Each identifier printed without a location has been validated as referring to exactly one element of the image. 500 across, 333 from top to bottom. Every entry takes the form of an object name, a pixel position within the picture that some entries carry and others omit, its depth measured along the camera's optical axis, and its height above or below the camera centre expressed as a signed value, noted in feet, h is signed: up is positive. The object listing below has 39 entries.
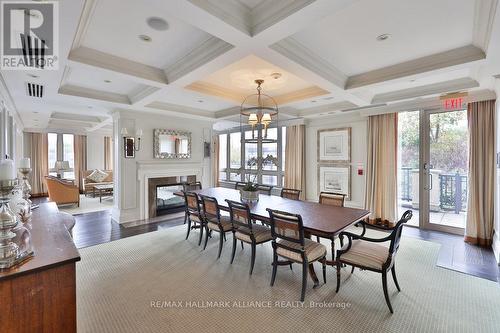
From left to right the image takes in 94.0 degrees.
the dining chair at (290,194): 13.69 -1.64
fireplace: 18.28 -2.33
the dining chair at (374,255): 7.30 -2.99
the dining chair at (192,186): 17.04 -1.52
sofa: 26.60 -1.80
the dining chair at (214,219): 10.77 -2.61
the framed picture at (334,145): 17.60 +1.67
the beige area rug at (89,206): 20.31 -3.71
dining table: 7.66 -1.92
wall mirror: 18.28 +1.88
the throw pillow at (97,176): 27.98 -1.13
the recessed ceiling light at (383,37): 7.63 +4.29
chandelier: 11.14 +4.26
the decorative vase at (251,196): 12.01 -1.53
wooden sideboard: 3.98 -2.30
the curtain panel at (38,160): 26.74 +0.78
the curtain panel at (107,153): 31.78 +1.86
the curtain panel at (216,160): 28.32 +0.78
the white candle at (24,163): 7.48 +0.12
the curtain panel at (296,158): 19.84 +0.70
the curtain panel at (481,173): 12.26 -0.39
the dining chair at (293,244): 7.71 -2.85
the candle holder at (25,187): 8.04 -0.74
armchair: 20.66 -2.23
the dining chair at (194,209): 12.03 -2.32
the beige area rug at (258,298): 6.65 -4.44
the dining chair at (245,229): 9.43 -2.75
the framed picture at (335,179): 17.70 -1.03
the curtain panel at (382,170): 15.51 -0.27
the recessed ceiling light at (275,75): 11.15 +4.42
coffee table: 24.45 -2.45
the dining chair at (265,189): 14.99 -1.48
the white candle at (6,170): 4.54 -0.06
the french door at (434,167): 13.87 -0.07
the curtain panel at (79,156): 29.48 +1.35
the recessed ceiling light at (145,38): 7.70 +4.32
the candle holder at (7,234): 4.23 -1.30
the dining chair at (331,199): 11.45 -1.66
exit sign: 12.83 +3.55
